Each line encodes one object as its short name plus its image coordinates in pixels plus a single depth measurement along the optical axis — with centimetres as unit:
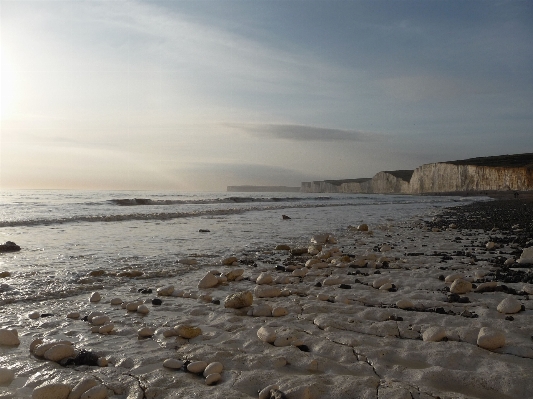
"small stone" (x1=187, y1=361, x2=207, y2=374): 319
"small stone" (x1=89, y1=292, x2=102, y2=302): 527
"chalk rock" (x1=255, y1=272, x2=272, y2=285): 644
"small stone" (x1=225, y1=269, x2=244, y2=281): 670
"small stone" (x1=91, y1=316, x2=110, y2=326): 430
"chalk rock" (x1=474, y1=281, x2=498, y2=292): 548
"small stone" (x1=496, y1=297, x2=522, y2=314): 444
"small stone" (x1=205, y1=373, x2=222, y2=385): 300
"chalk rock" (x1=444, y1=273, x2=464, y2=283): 612
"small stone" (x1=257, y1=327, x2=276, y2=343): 382
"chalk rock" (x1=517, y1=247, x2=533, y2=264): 737
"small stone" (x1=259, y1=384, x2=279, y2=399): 275
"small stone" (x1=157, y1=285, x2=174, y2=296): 562
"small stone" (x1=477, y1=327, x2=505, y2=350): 347
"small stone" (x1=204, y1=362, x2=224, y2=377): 313
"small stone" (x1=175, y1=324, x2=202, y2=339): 393
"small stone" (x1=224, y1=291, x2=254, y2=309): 500
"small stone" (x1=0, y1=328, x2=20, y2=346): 366
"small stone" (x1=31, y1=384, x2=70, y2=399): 272
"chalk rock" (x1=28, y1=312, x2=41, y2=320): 451
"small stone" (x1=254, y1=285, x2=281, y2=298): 554
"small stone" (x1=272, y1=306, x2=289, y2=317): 464
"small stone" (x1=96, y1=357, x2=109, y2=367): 329
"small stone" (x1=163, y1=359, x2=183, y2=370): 326
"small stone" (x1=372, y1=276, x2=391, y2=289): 599
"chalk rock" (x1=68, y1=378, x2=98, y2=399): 278
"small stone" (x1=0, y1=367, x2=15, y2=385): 296
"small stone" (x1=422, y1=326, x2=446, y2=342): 371
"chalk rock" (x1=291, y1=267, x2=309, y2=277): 695
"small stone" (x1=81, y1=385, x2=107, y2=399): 274
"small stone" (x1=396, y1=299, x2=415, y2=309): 482
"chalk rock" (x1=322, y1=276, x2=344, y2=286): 627
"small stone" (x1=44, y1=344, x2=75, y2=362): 337
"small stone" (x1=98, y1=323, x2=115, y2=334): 405
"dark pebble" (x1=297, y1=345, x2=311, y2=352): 360
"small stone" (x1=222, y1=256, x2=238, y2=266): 808
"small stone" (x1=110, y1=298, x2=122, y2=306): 512
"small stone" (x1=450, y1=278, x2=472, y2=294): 542
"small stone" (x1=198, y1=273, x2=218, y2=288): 610
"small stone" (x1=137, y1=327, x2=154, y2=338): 396
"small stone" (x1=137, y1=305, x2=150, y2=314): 473
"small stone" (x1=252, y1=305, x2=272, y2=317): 471
